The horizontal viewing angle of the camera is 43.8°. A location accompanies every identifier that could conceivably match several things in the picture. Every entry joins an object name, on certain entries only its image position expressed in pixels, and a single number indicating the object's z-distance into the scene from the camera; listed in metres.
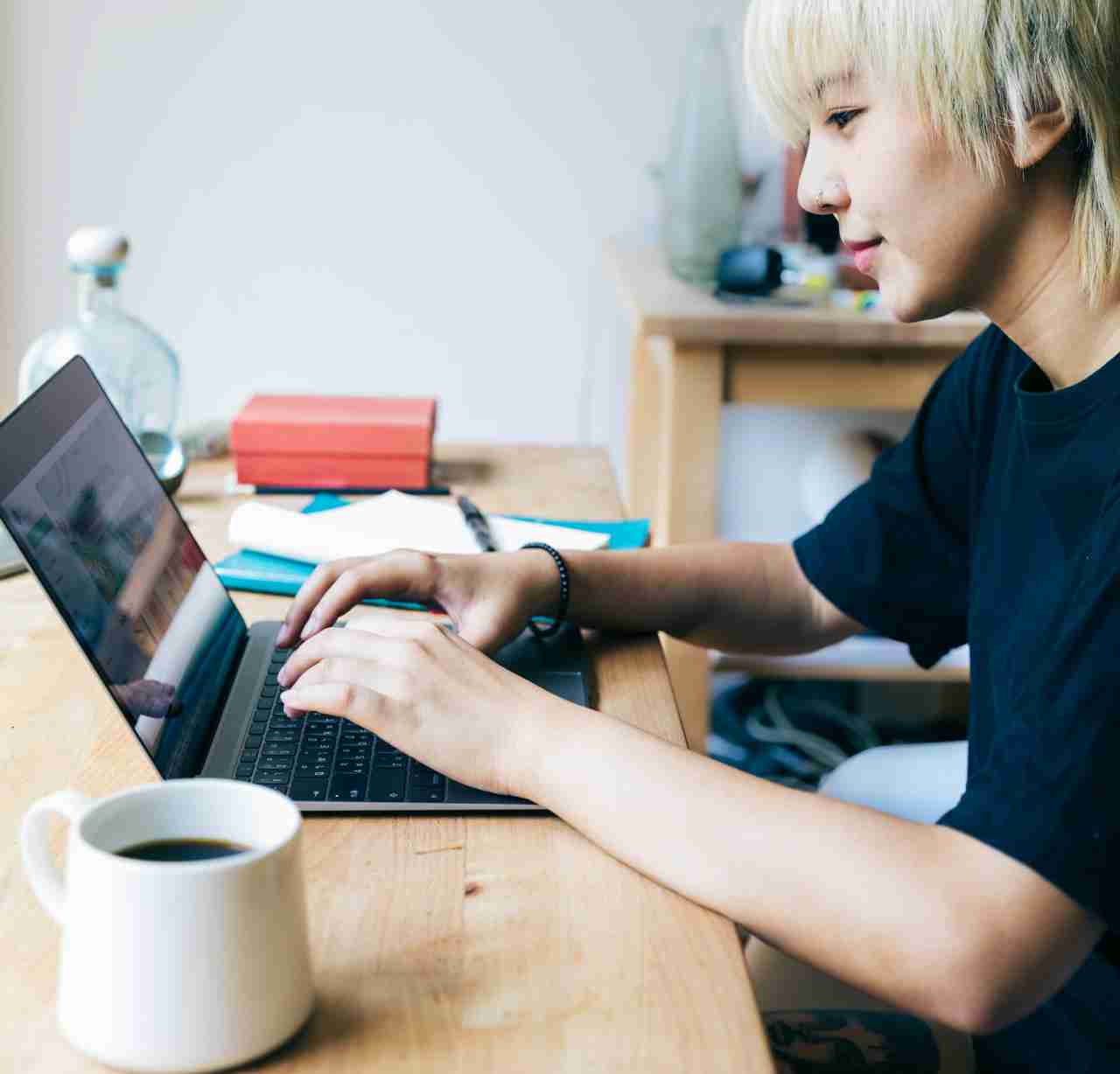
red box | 1.33
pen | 1.11
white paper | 1.09
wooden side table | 1.63
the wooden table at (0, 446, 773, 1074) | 0.51
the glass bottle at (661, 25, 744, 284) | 1.87
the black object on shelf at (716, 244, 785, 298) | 1.72
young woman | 0.61
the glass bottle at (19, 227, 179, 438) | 1.28
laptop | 0.67
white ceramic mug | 0.46
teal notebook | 1.06
